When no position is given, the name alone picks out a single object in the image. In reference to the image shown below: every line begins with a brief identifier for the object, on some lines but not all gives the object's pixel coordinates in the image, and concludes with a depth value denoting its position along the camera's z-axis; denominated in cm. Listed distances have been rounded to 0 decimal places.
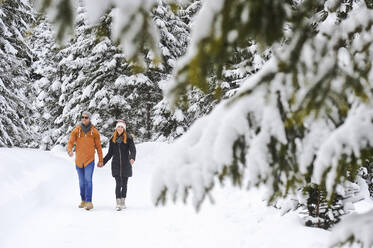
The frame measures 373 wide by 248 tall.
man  1544
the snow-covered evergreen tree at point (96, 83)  3597
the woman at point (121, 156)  1606
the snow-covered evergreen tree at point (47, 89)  5419
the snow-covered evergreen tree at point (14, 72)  3033
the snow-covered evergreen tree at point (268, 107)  327
